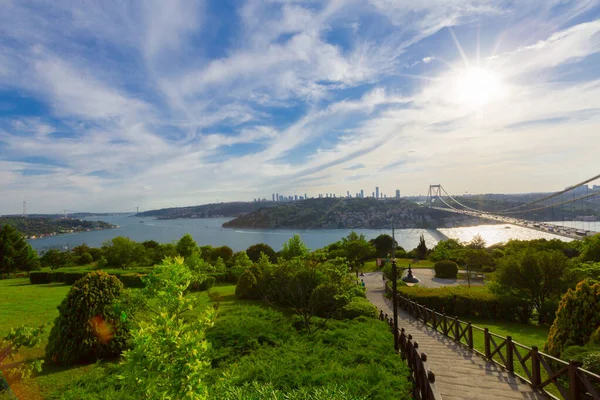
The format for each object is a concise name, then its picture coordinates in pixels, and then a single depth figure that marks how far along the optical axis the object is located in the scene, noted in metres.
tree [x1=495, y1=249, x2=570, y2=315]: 16.97
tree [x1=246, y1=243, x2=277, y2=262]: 37.25
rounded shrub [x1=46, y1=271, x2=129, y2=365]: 8.57
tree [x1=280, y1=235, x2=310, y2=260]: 32.03
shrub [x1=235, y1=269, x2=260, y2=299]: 18.95
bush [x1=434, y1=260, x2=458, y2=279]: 32.35
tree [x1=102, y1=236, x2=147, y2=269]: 31.61
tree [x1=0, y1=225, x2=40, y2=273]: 30.05
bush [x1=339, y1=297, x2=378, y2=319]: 13.67
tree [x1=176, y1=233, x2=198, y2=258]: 33.78
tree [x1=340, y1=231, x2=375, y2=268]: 38.14
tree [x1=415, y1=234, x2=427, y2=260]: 46.59
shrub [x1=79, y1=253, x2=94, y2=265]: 39.38
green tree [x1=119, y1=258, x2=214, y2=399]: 3.96
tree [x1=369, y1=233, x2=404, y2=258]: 46.16
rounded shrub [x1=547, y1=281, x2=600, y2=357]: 8.07
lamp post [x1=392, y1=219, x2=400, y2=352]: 9.45
